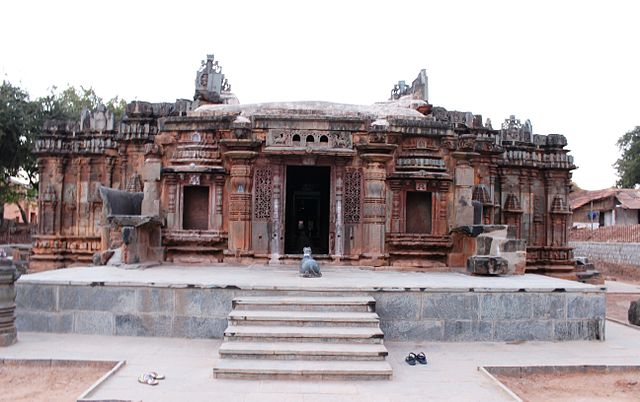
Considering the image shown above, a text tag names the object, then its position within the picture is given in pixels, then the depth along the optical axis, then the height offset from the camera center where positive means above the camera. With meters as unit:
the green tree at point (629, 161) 46.91 +6.04
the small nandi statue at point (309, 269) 9.94 -0.71
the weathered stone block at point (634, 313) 11.31 -1.61
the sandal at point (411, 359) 7.45 -1.69
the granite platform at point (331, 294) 8.66 -1.20
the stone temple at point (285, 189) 11.95 +0.84
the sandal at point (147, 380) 6.41 -1.72
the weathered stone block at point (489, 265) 10.70 -0.65
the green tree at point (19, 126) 30.67 +5.28
